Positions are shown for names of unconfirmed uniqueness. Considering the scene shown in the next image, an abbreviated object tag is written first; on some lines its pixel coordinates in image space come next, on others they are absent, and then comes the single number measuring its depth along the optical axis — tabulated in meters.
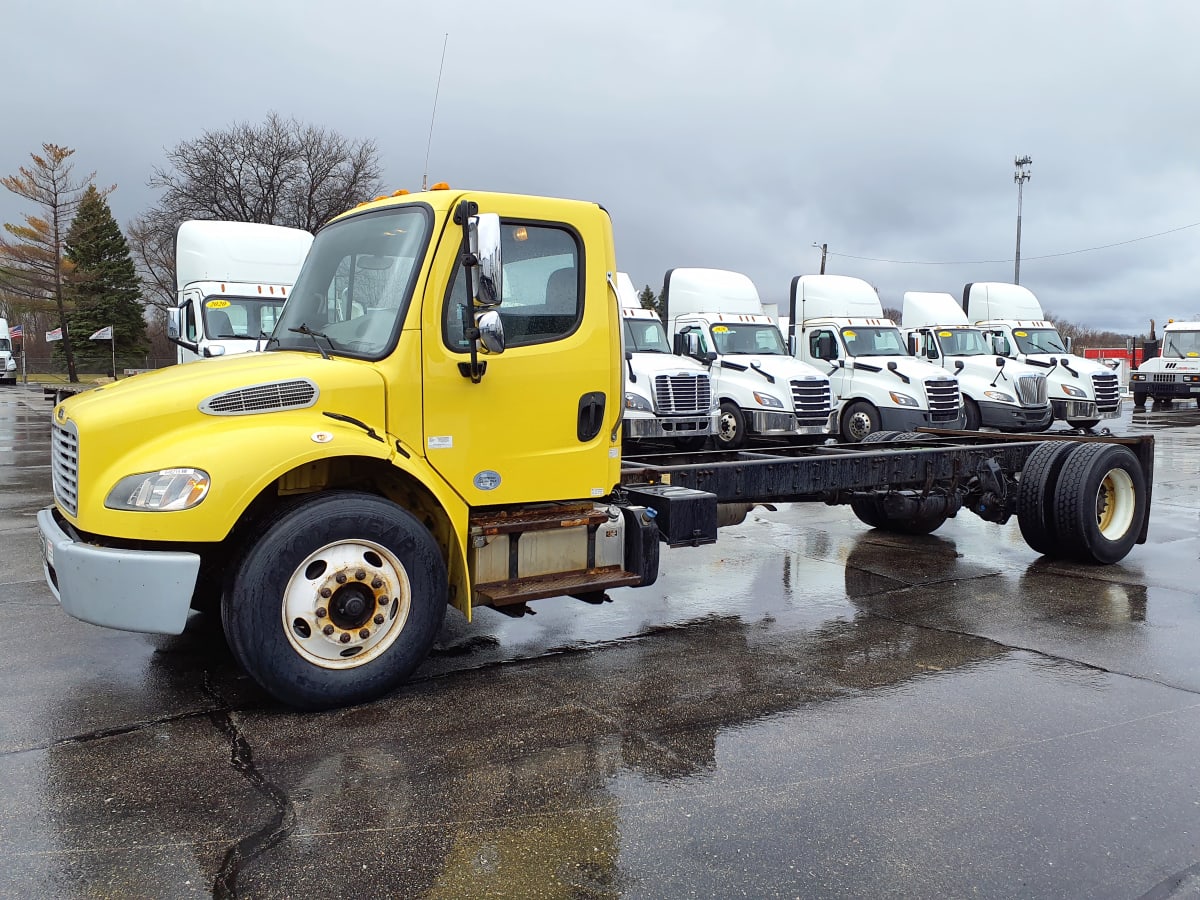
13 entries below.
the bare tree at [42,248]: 49.25
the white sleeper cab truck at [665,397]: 15.83
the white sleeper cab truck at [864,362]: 19.20
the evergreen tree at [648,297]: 77.64
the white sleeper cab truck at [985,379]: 21.55
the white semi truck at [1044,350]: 23.38
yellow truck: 4.34
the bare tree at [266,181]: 46.28
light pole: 52.69
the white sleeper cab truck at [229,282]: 14.65
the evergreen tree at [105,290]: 59.12
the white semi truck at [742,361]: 18.00
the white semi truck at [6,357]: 51.91
